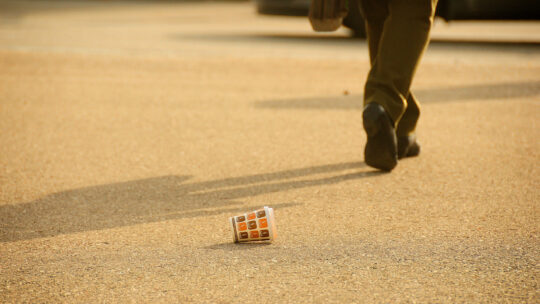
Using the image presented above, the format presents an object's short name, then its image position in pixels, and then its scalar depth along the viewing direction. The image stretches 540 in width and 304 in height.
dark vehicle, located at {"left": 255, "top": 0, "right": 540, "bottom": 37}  16.50
